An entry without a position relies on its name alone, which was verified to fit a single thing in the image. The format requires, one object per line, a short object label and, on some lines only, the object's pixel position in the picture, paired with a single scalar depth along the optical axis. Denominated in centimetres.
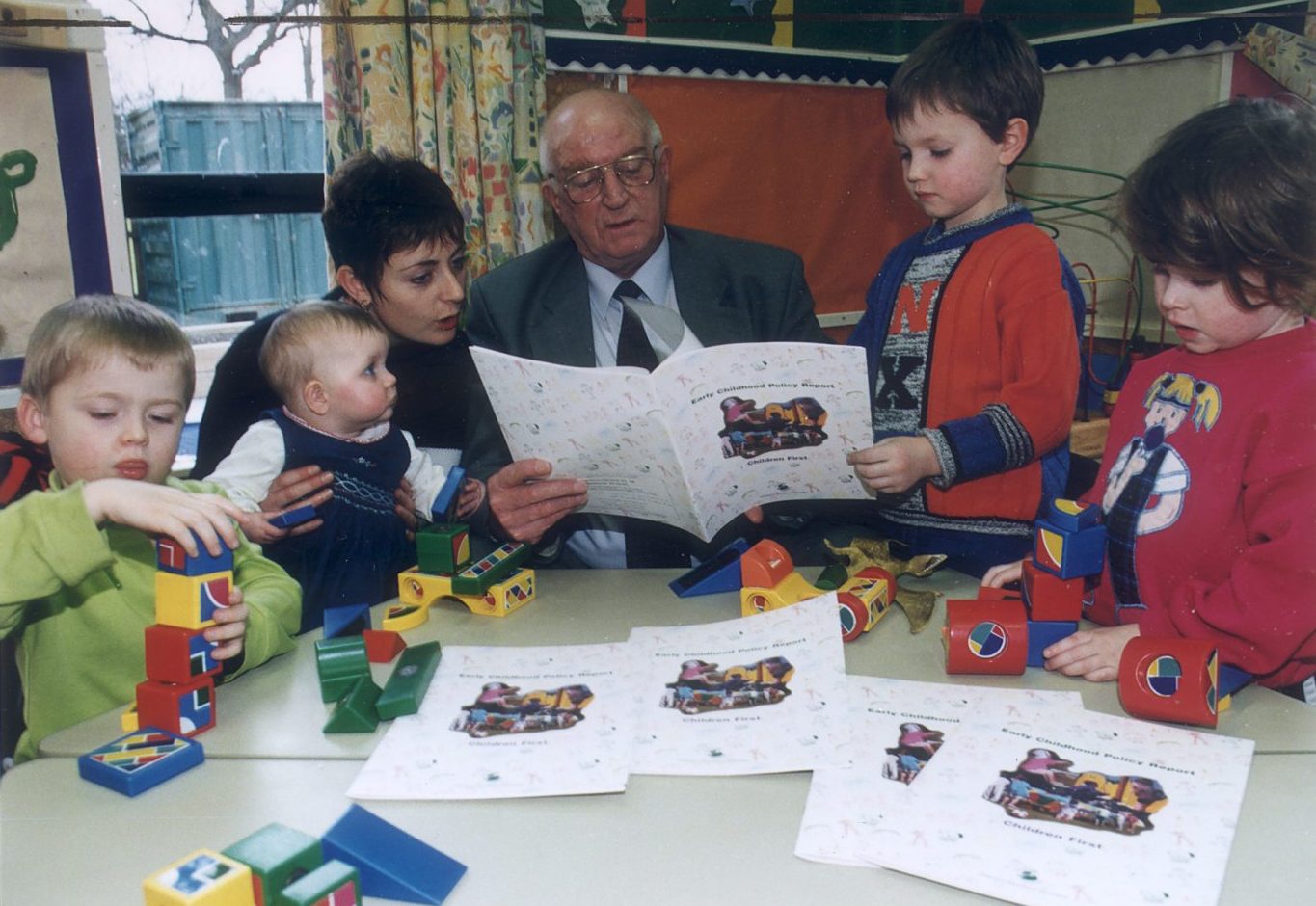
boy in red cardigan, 131
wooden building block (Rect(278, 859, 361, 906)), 57
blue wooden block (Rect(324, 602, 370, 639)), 104
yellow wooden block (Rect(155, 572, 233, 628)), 81
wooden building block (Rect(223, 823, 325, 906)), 58
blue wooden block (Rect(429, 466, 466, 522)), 126
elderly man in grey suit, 165
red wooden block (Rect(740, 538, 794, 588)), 107
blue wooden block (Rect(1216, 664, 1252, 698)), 87
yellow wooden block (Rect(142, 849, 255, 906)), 56
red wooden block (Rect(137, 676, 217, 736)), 83
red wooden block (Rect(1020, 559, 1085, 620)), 95
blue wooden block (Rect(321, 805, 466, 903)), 62
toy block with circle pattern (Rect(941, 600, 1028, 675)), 91
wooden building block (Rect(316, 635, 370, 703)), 91
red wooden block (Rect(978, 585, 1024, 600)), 103
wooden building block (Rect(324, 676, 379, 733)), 84
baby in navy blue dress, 138
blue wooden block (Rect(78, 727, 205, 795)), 75
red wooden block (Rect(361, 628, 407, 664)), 100
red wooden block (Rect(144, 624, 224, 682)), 83
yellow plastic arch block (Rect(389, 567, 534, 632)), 110
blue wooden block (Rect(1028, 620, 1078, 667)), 93
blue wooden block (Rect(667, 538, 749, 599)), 115
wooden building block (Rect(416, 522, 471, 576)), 111
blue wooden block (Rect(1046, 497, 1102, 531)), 94
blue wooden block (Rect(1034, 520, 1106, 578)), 94
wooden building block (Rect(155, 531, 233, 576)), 81
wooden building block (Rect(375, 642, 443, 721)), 86
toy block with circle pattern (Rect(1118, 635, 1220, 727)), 81
